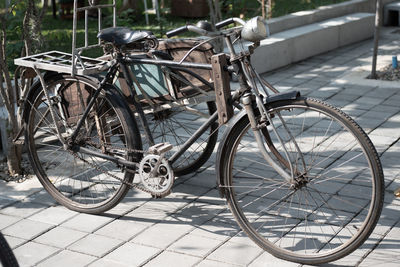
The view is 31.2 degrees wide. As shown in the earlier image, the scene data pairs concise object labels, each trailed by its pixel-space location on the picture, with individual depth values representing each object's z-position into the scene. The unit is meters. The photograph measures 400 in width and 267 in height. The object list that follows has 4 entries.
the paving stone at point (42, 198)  5.15
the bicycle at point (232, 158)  4.00
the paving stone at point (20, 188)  5.27
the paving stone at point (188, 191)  5.16
